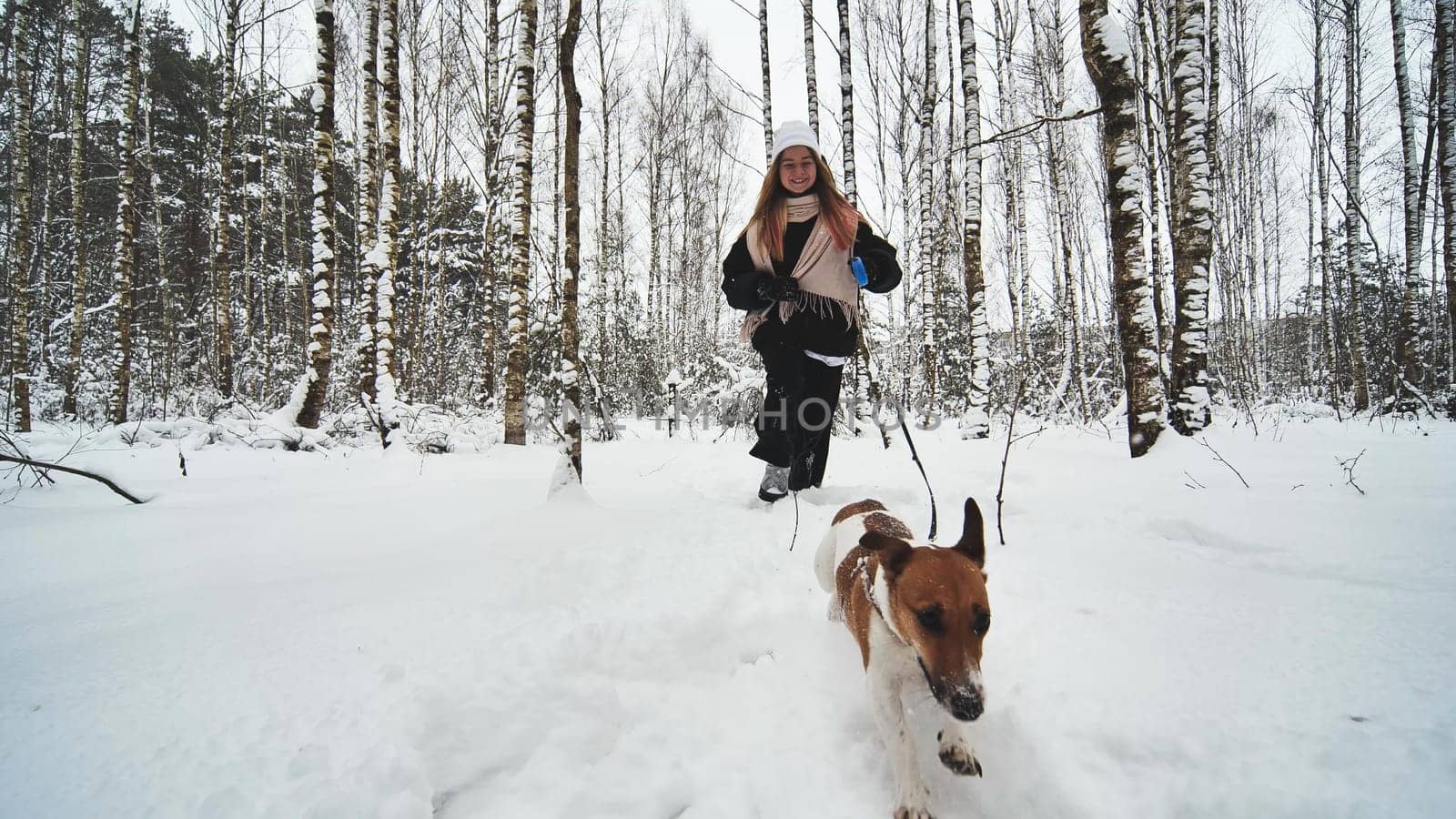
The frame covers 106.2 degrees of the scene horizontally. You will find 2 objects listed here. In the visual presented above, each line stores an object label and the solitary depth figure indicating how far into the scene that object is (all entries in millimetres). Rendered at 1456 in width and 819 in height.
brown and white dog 1257
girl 3363
